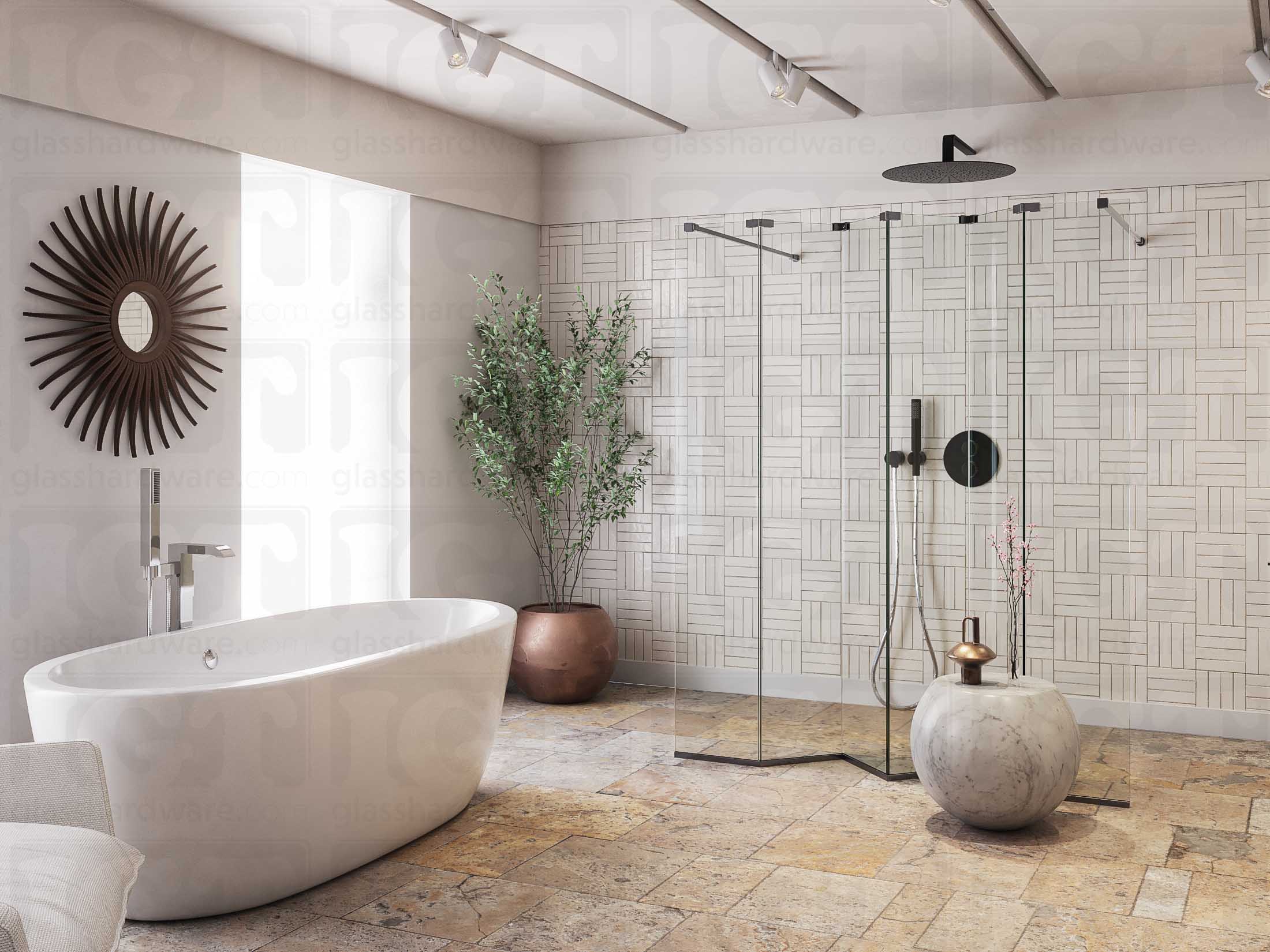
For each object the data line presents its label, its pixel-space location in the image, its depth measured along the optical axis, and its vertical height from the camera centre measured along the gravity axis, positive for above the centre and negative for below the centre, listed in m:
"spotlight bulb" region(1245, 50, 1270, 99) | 4.05 +1.44
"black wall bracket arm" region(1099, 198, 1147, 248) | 3.75 +0.85
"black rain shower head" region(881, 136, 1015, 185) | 4.35 +1.17
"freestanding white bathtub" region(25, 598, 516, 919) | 2.68 -0.73
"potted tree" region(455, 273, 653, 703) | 5.20 +0.11
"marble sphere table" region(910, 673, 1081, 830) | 3.31 -0.84
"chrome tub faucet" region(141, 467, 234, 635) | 3.58 -0.33
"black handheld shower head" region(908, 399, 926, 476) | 3.91 +0.11
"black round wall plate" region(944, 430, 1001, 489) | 3.82 +0.04
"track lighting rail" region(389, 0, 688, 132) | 3.78 +1.57
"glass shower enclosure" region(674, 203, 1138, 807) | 3.82 +0.04
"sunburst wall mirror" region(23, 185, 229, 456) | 3.49 +0.47
